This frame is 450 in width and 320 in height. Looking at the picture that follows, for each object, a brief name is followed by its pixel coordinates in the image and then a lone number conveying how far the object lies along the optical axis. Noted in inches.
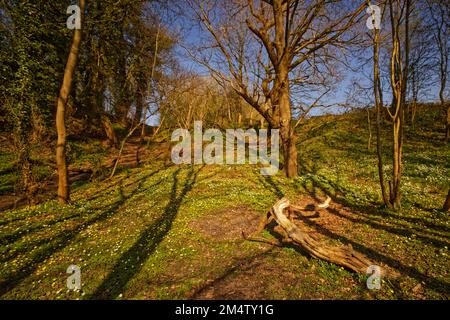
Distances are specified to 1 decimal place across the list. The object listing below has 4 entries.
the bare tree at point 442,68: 864.9
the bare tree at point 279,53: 570.6
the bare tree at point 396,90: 366.9
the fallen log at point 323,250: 231.3
